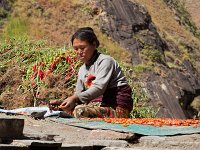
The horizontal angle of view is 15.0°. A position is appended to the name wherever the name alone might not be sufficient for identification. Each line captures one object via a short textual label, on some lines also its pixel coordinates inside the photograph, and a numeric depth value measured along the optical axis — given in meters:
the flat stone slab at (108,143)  5.66
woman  8.68
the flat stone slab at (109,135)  6.41
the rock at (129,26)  27.85
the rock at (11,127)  5.05
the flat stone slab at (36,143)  4.86
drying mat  6.56
